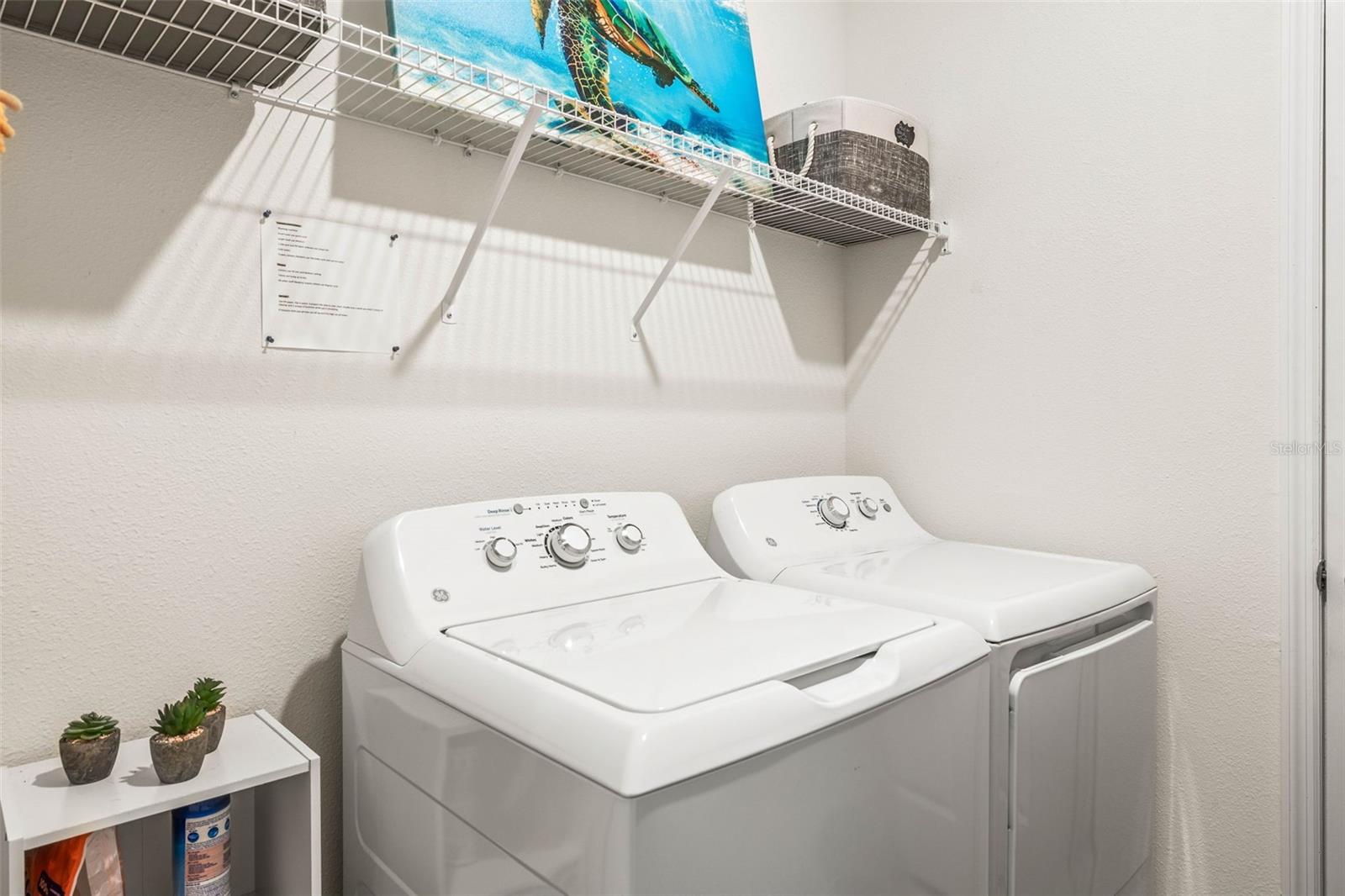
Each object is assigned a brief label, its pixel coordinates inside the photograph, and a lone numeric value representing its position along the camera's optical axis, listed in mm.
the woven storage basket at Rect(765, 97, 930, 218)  1694
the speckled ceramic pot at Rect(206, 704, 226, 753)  976
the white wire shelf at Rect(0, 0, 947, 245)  961
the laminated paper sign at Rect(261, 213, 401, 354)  1185
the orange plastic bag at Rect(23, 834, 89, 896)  837
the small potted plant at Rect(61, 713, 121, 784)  896
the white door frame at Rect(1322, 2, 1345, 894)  1347
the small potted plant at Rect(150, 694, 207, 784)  898
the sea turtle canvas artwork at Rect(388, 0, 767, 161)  1275
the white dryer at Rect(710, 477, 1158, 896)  1123
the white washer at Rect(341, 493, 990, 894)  722
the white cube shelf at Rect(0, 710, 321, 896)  835
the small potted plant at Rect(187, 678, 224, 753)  977
